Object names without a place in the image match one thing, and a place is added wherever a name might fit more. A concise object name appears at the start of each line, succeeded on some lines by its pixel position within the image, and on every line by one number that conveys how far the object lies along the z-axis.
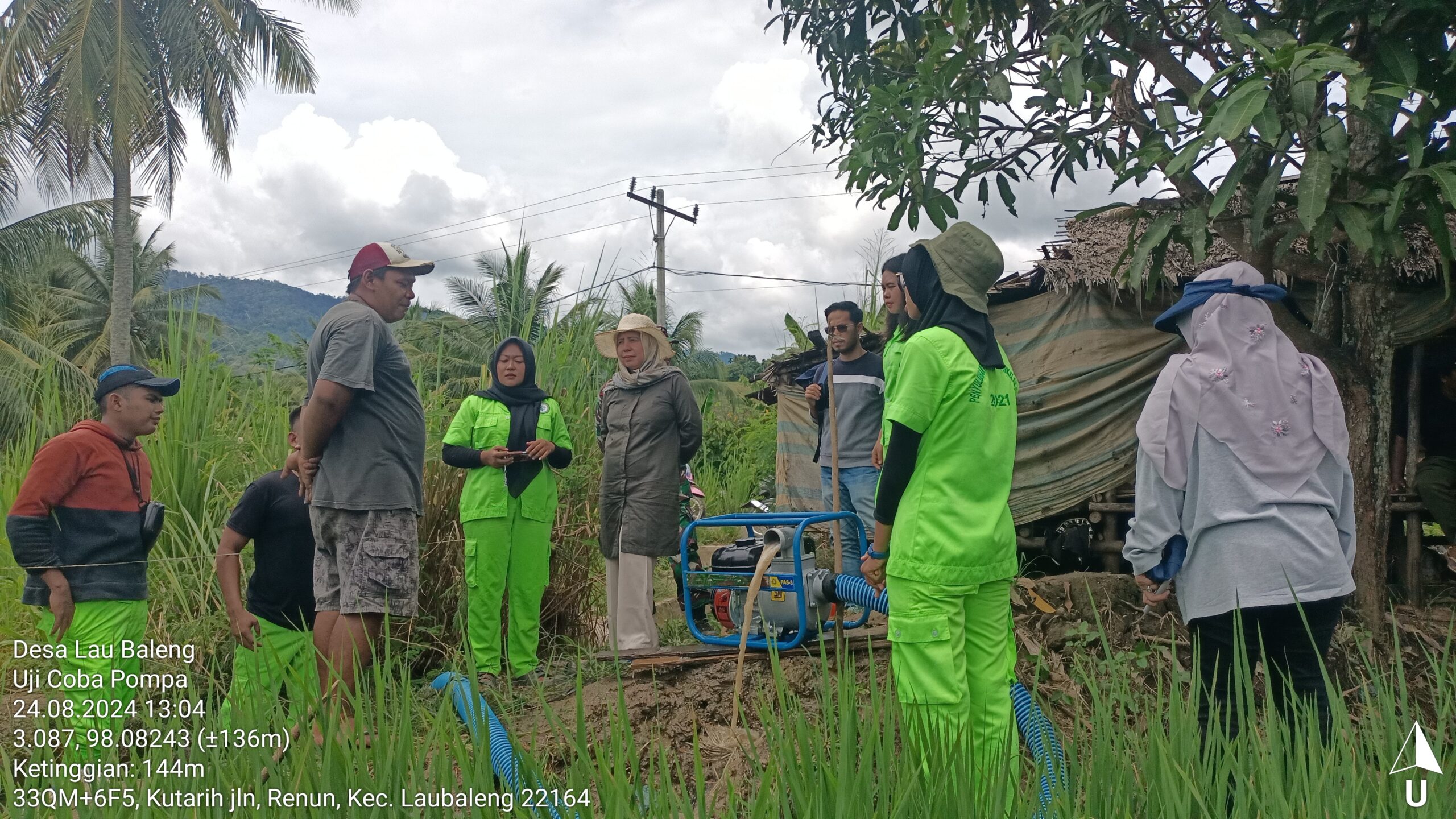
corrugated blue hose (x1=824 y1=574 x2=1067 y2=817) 1.73
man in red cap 3.39
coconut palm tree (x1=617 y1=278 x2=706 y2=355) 22.17
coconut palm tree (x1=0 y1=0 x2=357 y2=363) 16.19
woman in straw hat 5.01
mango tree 3.18
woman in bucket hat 2.63
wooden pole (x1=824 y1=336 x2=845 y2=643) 4.06
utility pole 23.22
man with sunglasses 5.36
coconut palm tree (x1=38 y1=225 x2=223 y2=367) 25.81
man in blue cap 3.49
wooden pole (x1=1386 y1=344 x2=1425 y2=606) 6.49
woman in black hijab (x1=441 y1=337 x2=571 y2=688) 4.62
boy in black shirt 3.62
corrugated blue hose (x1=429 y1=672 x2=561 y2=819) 1.66
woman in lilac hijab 2.61
